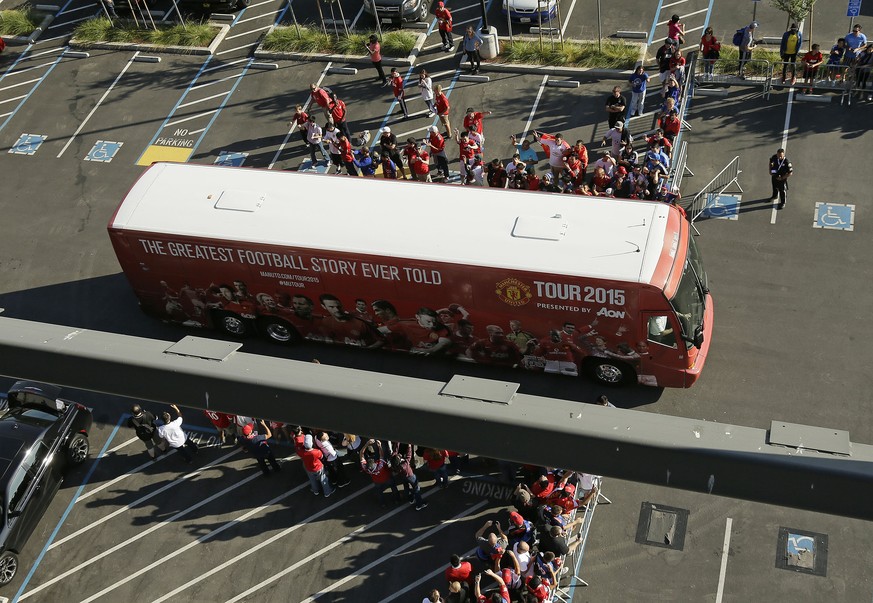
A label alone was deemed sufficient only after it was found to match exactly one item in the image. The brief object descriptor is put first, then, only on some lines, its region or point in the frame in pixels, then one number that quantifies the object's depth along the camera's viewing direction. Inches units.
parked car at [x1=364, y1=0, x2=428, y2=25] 1209.4
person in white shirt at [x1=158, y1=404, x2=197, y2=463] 730.8
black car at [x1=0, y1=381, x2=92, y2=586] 699.4
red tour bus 705.0
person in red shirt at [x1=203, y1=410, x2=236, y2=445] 753.0
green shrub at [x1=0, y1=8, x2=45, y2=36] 1332.4
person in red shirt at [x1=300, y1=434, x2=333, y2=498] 693.3
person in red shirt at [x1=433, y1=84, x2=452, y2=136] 1023.0
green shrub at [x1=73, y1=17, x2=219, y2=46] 1264.8
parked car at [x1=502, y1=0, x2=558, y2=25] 1174.3
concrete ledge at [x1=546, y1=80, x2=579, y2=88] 1104.8
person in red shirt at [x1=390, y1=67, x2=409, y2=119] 1057.6
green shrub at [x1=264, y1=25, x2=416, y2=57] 1191.6
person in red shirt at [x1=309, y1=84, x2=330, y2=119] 1047.0
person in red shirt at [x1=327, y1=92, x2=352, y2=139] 1039.0
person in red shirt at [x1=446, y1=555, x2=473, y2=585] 602.9
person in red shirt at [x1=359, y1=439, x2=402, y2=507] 689.0
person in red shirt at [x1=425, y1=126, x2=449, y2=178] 959.6
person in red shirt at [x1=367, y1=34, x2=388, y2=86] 1107.3
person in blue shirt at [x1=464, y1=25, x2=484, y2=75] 1107.3
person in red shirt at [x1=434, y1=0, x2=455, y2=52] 1150.3
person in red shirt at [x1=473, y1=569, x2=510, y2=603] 590.2
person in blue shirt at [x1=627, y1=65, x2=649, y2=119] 1014.4
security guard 874.8
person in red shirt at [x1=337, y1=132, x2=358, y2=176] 971.3
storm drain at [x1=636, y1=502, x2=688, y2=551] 673.6
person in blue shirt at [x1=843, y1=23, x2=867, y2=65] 1000.9
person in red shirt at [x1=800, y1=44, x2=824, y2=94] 1010.1
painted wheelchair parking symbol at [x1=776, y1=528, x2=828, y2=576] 642.8
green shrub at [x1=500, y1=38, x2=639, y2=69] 1114.1
